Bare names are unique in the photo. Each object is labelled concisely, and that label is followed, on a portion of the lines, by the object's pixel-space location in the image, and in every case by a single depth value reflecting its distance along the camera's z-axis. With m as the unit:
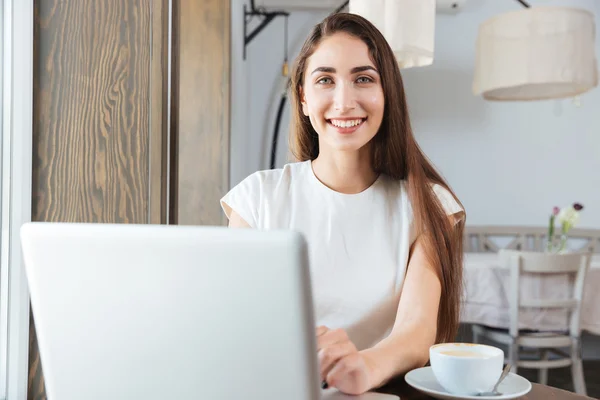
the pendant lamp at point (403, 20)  2.30
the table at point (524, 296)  2.96
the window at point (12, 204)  1.19
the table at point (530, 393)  0.73
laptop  0.47
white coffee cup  0.66
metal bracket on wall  4.20
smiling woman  1.08
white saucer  0.67
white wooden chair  2.88
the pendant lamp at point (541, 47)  2.90
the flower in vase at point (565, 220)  3.39
